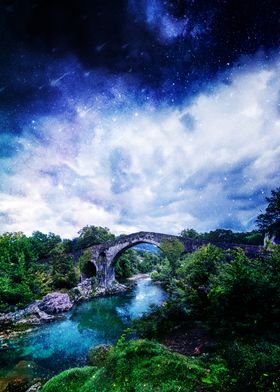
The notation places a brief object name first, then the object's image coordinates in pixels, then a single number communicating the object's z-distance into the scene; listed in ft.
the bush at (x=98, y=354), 22.82
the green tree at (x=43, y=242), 128.27
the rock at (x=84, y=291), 66.52
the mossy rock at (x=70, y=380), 14.47
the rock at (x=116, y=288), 80.85
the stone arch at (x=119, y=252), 85.49
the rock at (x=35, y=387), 19.56
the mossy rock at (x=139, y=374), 11.32
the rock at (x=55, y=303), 49.26
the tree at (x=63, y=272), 72.04
